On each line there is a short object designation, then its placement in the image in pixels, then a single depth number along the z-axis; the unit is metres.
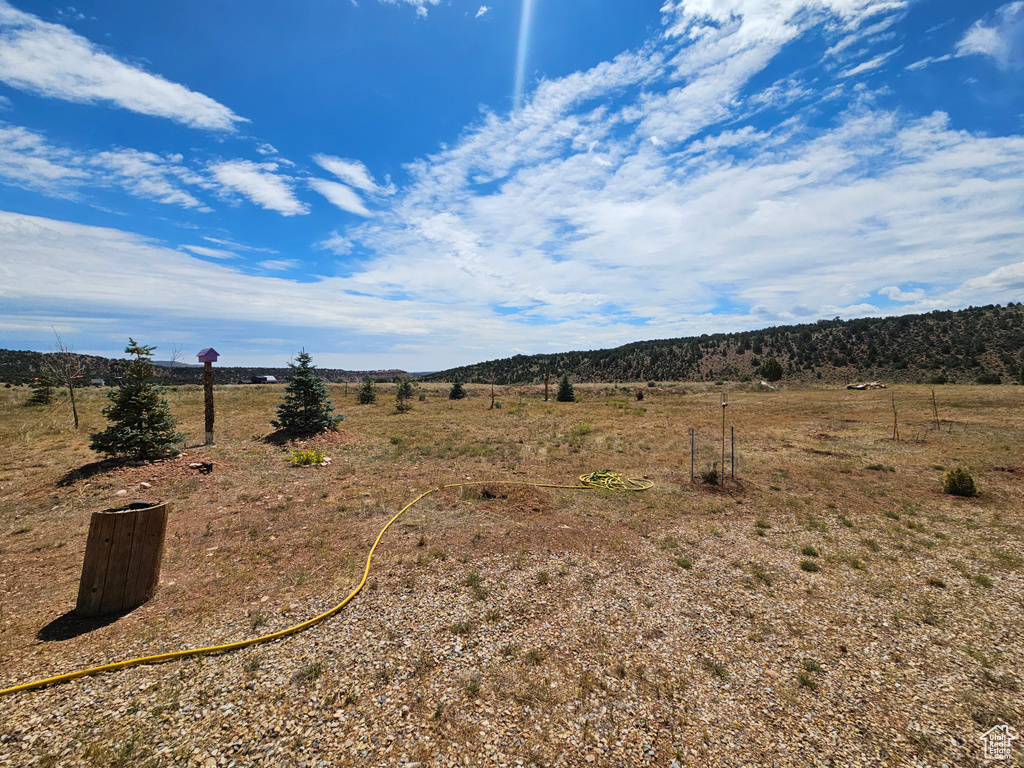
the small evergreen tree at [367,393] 34.72
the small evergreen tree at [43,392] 26.69
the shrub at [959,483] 10.70
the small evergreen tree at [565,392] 40.00
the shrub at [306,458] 13.49
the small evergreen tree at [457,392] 41.75
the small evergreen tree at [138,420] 11.26
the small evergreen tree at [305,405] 17.38
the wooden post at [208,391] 15.48
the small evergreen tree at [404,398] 29.64
